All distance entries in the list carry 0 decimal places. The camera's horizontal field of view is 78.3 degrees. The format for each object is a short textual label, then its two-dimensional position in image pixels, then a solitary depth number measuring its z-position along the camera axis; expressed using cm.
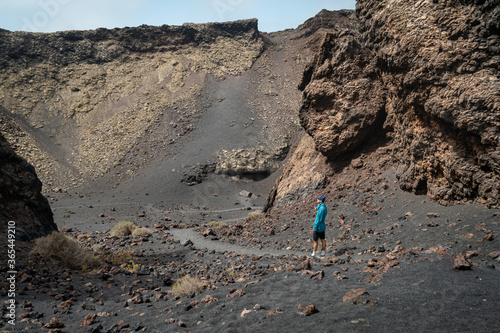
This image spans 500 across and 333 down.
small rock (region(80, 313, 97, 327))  501
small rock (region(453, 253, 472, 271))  489
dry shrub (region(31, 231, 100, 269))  813
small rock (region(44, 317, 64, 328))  487
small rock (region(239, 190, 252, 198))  3709
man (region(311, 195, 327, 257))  862
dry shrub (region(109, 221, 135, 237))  1660
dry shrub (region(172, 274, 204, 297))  617
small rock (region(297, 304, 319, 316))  403
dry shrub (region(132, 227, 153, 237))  1579
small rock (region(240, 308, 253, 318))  444
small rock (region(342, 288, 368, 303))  420
